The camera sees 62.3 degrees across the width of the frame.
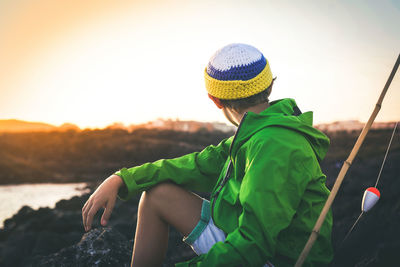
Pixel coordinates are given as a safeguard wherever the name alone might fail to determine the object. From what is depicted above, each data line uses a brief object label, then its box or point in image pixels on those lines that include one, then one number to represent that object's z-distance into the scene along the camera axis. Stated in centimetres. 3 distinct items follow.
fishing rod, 154
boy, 152
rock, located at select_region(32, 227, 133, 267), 305
